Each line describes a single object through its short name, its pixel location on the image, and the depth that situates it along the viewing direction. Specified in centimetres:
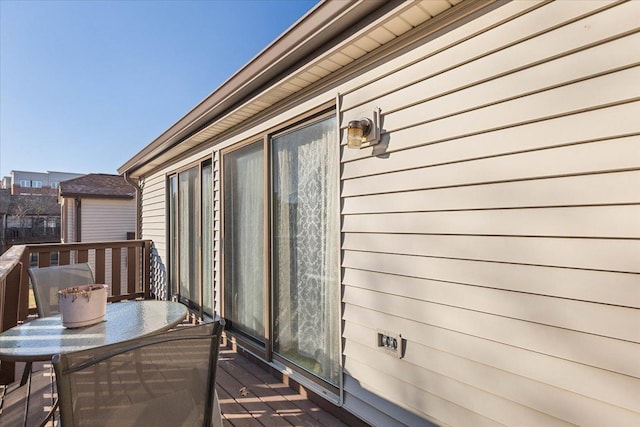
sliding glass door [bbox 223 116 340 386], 253
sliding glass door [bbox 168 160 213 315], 442
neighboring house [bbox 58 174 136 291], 1164
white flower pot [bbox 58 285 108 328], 185
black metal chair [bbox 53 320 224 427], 98
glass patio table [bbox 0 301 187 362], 161
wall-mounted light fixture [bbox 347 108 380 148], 212
